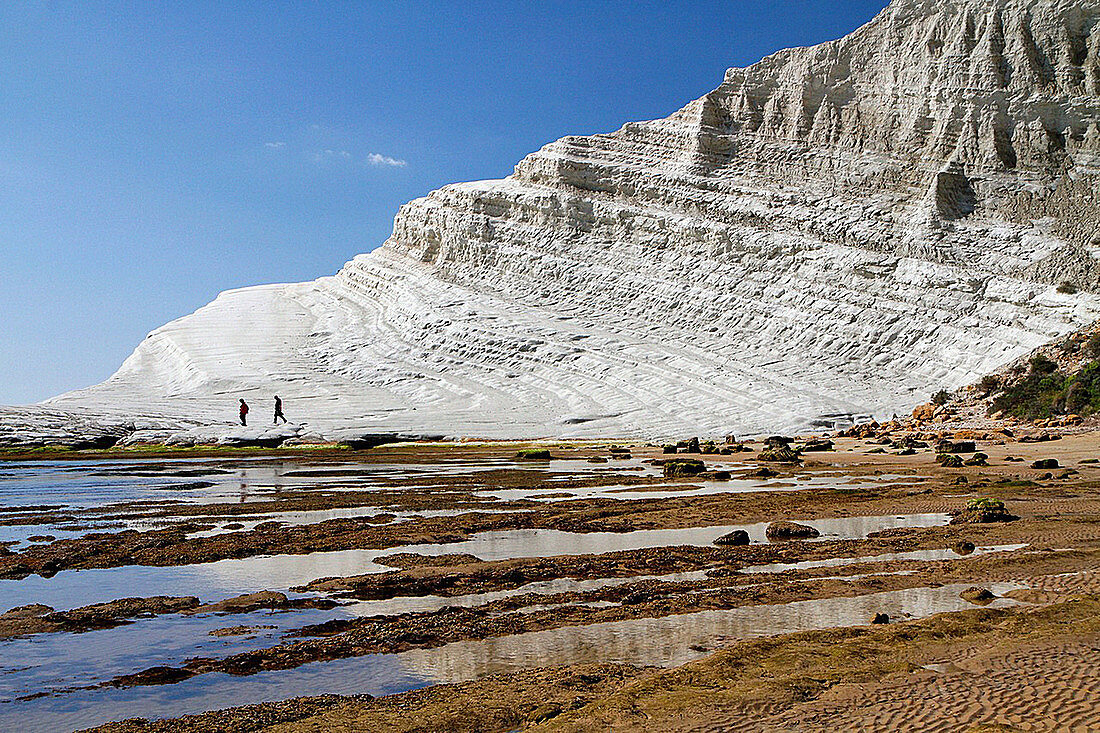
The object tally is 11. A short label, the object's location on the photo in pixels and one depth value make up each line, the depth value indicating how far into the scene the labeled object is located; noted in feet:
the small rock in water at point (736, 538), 27.81
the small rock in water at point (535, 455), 78.32
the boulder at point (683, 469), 57.26
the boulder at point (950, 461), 57.16
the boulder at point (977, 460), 57.78
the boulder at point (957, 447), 69.21
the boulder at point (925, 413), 99.81
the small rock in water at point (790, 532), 28.91
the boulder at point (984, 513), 30.83
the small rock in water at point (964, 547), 25.15
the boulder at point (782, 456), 70.38
